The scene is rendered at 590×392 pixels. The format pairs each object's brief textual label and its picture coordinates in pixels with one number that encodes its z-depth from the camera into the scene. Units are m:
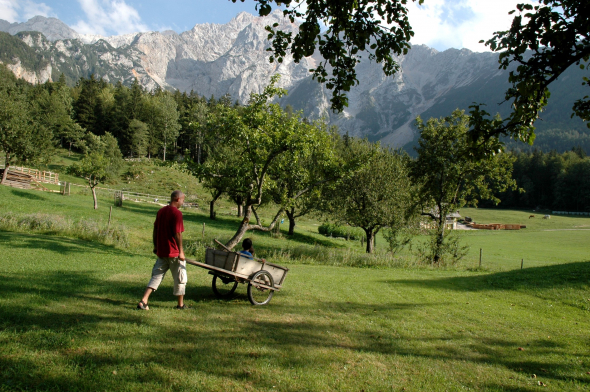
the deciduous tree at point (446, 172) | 22.83
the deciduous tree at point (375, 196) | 28.94
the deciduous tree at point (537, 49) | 5.46
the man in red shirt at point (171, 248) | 6.73
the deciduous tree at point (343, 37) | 6.21
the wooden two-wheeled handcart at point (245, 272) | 7.46
